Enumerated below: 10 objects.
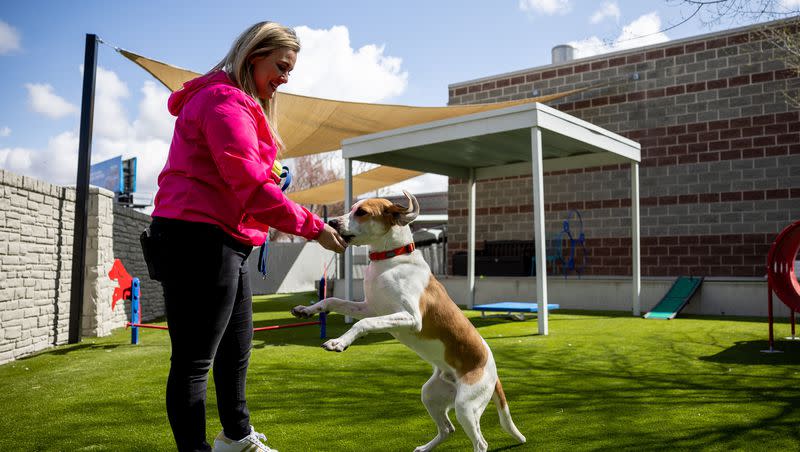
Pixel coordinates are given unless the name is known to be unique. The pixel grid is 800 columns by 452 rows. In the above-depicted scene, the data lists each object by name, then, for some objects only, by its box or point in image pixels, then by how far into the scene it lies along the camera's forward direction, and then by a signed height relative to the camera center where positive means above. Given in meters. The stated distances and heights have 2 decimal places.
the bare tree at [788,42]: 10.48 +4.06
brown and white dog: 2.80 -0.23
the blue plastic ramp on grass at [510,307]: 9.41 -0.73
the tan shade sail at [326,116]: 10.02 +2.67
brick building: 12.01 +2.23
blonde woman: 2.25 +0.19
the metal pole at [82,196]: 7.84 +0.82
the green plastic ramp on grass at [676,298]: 9.78 -0.64
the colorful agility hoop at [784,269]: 6.39 -0.07
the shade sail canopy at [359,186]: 14.95 +2.01
